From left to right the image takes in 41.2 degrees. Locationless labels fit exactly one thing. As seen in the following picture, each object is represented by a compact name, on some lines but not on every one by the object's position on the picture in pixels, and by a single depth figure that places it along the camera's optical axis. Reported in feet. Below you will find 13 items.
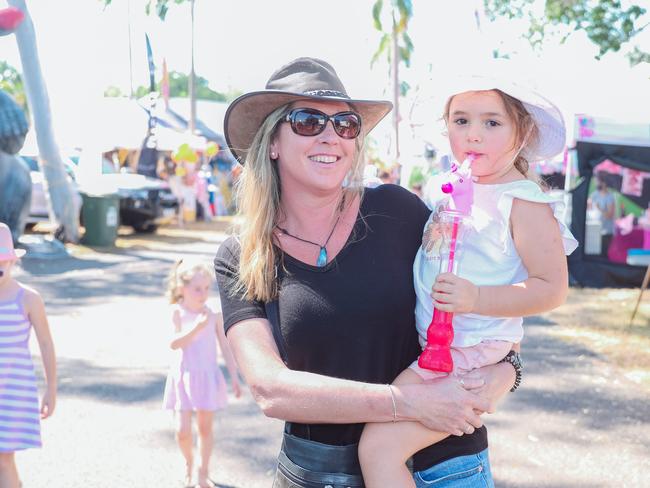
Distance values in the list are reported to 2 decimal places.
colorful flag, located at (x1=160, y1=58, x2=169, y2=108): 96.78
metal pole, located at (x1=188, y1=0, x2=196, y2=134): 108.68
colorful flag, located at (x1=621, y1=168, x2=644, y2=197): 44.32
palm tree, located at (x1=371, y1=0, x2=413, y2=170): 88.48
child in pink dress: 16.21
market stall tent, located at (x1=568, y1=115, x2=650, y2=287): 41.22
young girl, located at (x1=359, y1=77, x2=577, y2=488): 7.07
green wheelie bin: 57.31
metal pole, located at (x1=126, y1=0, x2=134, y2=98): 92.44
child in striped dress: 13.65
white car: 63.62
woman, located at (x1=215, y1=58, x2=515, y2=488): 6.99
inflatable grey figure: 46.55
